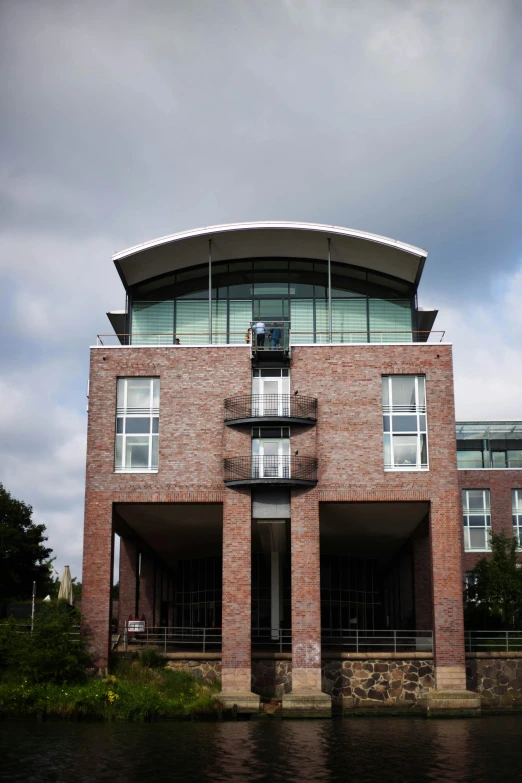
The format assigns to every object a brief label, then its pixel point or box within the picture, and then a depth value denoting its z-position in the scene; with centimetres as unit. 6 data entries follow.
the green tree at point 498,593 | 4366
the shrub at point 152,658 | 3584
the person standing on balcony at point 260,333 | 3812
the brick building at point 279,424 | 3612
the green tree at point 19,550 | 5728
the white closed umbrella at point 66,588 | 4022
